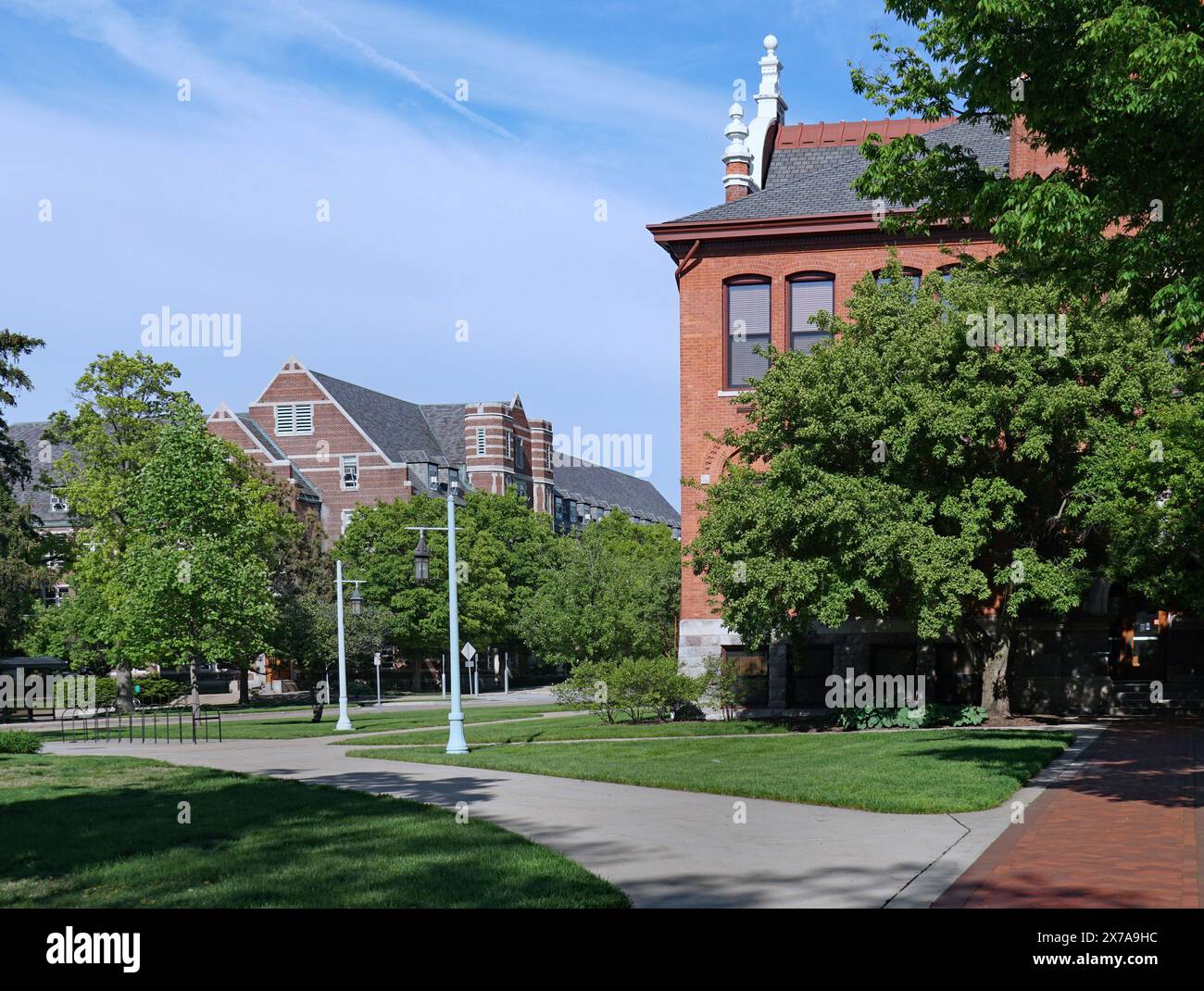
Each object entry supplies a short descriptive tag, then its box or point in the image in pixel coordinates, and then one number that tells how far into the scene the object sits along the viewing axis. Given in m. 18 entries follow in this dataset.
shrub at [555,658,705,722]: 30.27
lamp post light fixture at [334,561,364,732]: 35.12
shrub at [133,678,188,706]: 59.41
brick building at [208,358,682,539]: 91.19
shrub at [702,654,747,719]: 31.12
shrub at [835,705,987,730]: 27.00
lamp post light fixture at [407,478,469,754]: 22.73
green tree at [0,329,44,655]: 49.25
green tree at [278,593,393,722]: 59.38
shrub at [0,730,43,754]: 25.77
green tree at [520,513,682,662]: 45.44
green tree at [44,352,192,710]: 47.99
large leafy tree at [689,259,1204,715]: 24.33
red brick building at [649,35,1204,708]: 32.00
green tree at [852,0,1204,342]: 10.85
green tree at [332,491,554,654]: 73.12
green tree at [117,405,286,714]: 35.50
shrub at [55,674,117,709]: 50.47
